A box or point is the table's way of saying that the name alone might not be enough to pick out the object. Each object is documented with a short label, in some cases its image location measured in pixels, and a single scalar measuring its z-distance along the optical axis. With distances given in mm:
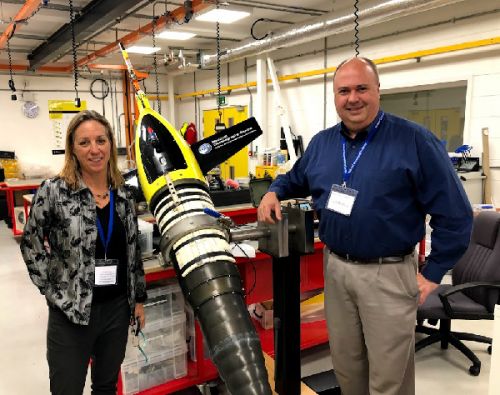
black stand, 1771
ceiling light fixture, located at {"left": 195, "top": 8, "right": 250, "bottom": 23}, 5617
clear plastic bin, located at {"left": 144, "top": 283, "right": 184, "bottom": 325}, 2323
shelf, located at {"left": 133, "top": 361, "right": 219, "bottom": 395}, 2377
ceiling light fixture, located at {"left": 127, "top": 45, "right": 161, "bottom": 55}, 7668
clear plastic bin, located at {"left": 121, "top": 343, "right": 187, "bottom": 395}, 2316
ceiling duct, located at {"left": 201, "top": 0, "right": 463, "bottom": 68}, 4230
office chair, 2525
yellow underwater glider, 1355
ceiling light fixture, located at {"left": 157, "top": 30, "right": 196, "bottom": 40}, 6880
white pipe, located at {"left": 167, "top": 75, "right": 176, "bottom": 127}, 10453
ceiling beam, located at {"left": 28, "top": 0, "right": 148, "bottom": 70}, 4645
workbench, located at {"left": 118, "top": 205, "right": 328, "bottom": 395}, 2369
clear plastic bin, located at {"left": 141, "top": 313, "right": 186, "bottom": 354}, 2357
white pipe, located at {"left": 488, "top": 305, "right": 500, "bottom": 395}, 1296
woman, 1558
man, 1550
